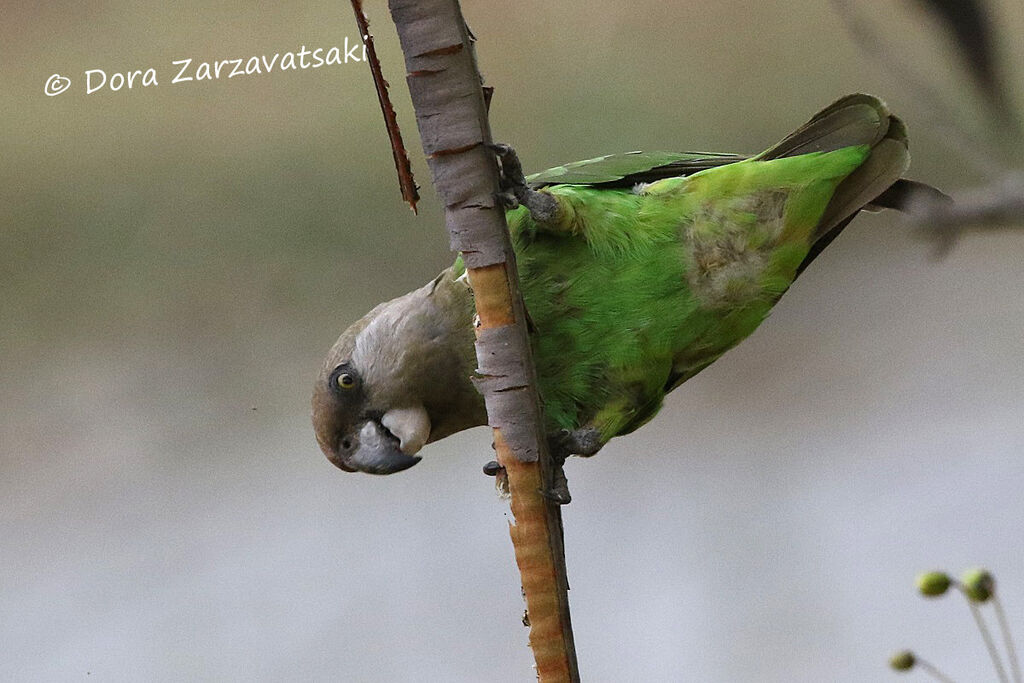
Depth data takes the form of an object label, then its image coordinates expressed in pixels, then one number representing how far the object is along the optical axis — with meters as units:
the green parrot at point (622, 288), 5.10
